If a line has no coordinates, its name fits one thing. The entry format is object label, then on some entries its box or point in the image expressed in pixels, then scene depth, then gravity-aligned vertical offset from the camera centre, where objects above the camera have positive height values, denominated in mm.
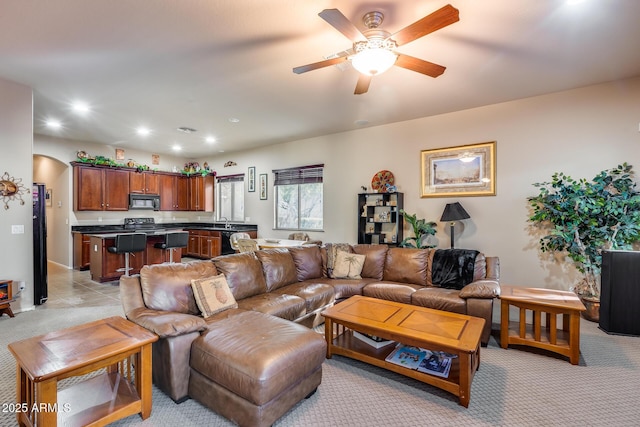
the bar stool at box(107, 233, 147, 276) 5246 -612
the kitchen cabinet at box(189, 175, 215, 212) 8617 +485
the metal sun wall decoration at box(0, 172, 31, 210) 3807 +259
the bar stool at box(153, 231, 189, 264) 5974 -622
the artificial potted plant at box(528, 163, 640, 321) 3521 -78
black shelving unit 5355 -132
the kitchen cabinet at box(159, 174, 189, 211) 8320 +483
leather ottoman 1782 -977
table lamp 4547 -28
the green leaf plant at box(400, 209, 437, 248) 4941 -309
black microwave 7625 +218
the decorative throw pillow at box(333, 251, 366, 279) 4180 -756
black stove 7664 -375
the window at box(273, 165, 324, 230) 6594 +291
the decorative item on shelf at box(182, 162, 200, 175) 8641 +1199
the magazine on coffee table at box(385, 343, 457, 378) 2312 -1184
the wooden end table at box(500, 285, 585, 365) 2666 -1021
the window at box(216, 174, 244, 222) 8156 +339
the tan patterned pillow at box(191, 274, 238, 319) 2654 -759
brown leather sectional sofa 2104 -819
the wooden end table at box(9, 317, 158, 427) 1517 -884
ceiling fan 2002 +1252
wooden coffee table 2105 -914
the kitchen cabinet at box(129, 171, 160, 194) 7621 +693
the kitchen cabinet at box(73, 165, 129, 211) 6758 +486
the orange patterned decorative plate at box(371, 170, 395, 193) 5531 +556
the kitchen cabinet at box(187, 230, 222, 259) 7846 -888
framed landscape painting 4645 +643
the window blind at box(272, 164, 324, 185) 6512 +787
